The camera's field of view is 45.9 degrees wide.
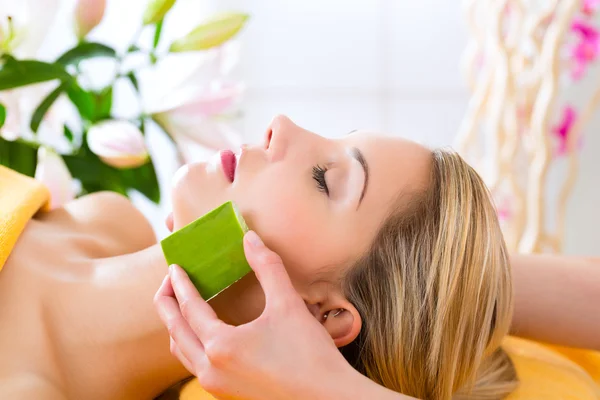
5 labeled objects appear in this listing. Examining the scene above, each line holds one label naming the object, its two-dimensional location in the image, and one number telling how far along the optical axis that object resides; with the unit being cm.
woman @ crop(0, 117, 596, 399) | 102
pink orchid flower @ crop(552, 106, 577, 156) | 227
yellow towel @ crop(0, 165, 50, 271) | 108
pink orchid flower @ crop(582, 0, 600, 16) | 206
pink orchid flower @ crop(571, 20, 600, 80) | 217
